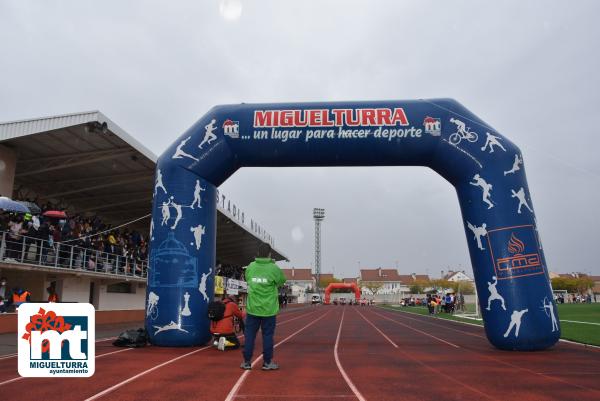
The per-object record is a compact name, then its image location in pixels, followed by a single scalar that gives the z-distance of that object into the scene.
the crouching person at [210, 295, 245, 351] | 9.29
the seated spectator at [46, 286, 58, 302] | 13.70
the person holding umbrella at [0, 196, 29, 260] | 14.26
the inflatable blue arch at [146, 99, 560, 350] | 9.31
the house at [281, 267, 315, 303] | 103.62
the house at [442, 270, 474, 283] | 131.10
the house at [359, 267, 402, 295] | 122.34
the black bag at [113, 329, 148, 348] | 9.54
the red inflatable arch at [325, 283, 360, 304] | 76.12
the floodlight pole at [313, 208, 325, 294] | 92.32
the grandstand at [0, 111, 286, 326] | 14.08
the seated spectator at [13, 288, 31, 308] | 14.04
